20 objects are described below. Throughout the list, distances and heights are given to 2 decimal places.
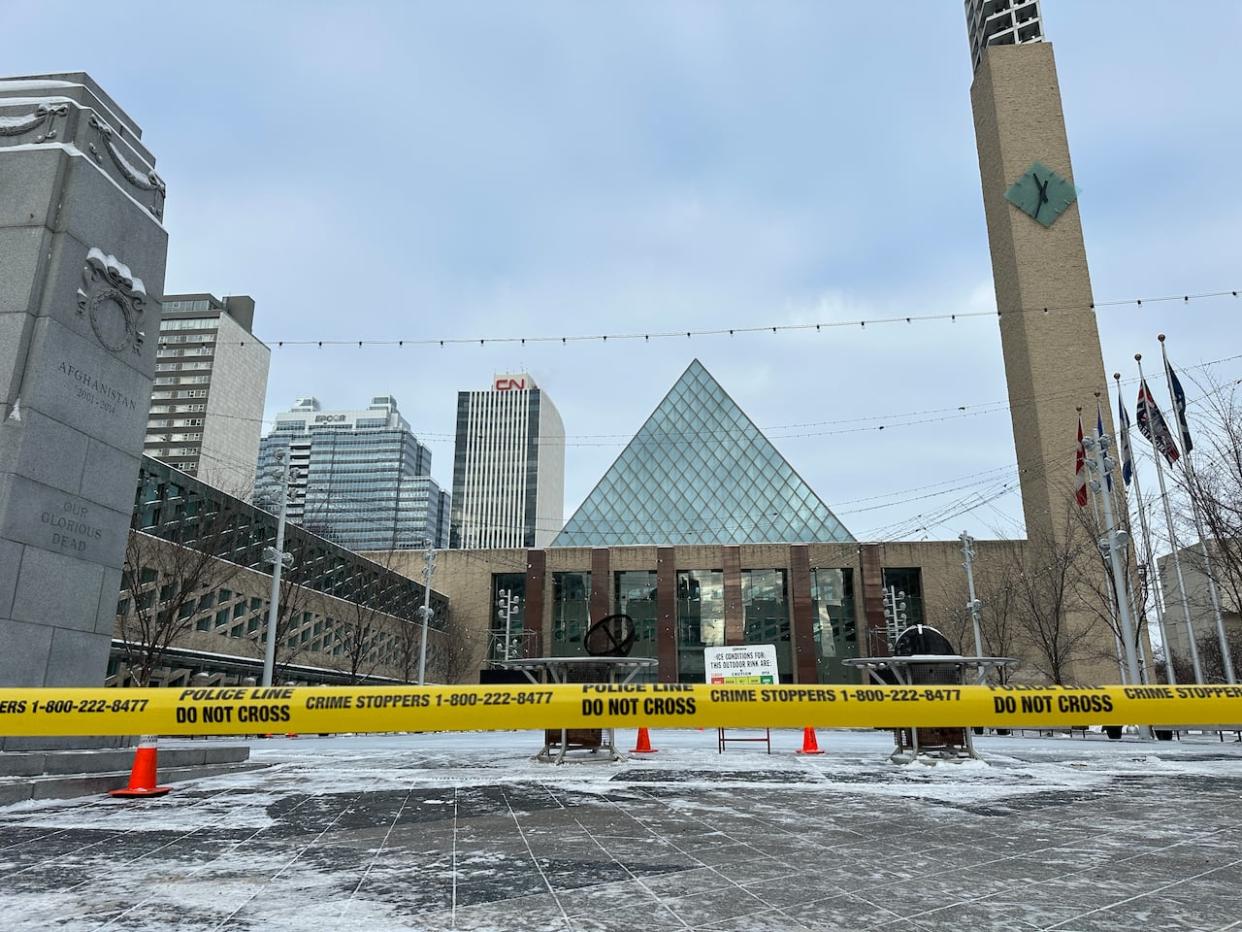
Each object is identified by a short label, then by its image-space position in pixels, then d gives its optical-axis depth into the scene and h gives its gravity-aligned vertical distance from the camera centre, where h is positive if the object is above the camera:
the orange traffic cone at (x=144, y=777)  7.22 -0.98
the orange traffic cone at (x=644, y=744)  14.67 -1.40
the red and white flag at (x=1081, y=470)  27.55 +6.73
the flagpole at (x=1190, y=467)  19.08 +4.74
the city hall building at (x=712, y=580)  55.97 +6.20
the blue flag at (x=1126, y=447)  26.42 +7.09
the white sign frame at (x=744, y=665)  16.97 +0.04
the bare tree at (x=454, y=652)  54.81 +1.02
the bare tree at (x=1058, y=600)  35.03 +3.34
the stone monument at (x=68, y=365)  7.75 +3.14
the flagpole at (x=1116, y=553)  21.72 +3.17
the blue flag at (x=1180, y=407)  21.48 +6.98
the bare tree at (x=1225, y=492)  17.45 +3.93
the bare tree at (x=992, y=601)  45.26 +3.81
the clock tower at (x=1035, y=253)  50.31 +26.95
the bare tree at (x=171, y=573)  24.38 +3.23
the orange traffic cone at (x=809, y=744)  14.88 -1.44
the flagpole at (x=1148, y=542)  26.19 +4.09
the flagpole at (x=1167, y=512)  24.47 +4.70
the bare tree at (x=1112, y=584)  29.23 +3.24
